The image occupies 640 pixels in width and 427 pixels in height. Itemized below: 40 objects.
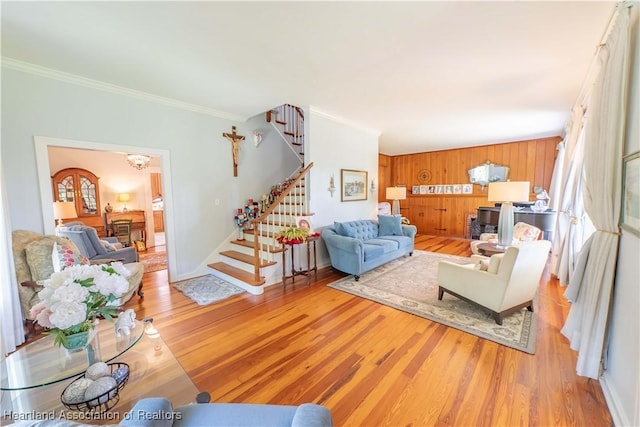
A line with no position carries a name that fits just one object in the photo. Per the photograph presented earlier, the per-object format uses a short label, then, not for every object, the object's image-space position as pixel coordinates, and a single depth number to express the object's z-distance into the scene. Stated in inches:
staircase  144.9
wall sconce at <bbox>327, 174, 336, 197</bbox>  181.8
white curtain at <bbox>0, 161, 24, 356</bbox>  84.4
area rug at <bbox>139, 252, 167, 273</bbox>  188.9
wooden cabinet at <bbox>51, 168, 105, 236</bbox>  219.1
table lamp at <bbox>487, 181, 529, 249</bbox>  145.6
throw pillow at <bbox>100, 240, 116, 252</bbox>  160.4
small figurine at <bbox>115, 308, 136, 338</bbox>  63.1
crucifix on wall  174.9
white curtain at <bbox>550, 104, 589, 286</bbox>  128.3
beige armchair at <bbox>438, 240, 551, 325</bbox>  94.3
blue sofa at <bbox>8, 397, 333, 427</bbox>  33.4
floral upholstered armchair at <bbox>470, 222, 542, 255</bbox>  156.1
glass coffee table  51.9
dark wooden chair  233.9
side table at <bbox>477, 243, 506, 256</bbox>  143.8
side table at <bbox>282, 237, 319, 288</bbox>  148.4
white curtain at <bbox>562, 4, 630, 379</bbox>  64.8
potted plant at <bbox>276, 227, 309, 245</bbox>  141.6
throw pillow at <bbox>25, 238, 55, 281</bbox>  98.2
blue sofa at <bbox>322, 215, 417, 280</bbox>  151.1
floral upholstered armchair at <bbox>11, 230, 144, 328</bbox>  96.5
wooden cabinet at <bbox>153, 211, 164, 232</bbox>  319.9
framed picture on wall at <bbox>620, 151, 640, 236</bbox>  55.9
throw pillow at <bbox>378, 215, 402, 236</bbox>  202.5
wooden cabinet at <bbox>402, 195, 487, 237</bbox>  291.3
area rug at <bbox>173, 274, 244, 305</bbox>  130.5
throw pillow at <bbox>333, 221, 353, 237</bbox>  170.4
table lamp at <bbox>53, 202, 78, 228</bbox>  175.6
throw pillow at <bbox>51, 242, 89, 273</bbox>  96.3
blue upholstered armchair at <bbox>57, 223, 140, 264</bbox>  141.6
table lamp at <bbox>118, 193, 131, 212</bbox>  251.9
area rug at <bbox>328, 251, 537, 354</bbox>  94.7
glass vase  51.3
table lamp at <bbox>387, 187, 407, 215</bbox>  257.3
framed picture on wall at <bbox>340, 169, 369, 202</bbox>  193.2
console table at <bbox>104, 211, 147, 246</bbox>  240.1
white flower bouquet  47.4
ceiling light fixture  209.9
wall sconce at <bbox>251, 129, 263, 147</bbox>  189.6
